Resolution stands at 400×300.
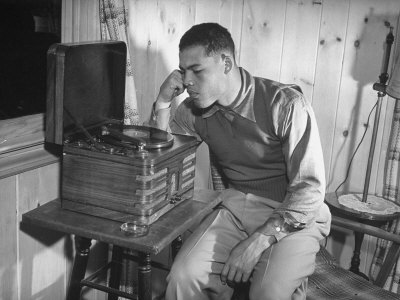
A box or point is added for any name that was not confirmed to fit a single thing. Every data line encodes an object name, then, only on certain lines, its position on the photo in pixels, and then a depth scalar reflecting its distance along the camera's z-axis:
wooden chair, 2.07
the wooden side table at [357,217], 2.52
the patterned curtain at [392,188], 2.68
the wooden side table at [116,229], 1.72
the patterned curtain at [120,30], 2.43
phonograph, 1.78
